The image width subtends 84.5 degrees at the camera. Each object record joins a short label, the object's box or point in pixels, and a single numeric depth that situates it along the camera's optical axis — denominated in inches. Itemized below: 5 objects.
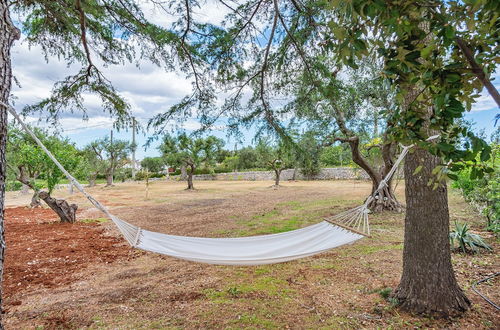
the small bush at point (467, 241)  106.7
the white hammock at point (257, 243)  71.6
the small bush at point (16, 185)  282.4
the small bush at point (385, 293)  74.5
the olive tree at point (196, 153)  472.1
